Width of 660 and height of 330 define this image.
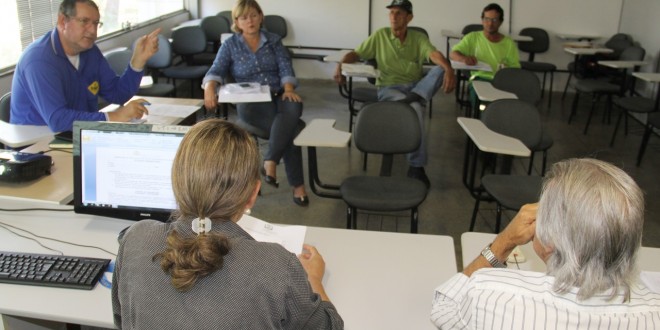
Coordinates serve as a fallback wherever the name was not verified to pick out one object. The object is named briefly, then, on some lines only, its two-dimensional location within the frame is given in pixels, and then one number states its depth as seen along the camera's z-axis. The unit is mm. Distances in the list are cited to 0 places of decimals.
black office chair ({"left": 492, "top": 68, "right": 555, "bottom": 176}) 4316
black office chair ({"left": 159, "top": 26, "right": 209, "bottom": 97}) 6300
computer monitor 1800
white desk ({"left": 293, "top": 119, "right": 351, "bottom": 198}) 2914
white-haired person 1164
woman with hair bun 1094
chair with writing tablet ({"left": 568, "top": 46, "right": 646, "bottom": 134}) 5719
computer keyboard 1647
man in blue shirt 2668
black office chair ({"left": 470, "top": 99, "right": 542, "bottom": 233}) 3443
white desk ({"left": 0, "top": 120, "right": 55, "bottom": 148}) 2643
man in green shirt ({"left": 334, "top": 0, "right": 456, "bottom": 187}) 4273
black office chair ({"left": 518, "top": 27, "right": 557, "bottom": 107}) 7230
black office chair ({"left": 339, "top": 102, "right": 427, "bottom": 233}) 3088
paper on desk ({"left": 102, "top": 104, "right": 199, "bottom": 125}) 3004
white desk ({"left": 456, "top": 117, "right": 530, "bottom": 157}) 2959
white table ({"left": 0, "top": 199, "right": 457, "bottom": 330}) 1554
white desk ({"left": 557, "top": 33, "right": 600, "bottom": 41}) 7195
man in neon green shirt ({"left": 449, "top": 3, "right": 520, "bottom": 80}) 4921
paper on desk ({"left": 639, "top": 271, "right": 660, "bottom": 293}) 1685
